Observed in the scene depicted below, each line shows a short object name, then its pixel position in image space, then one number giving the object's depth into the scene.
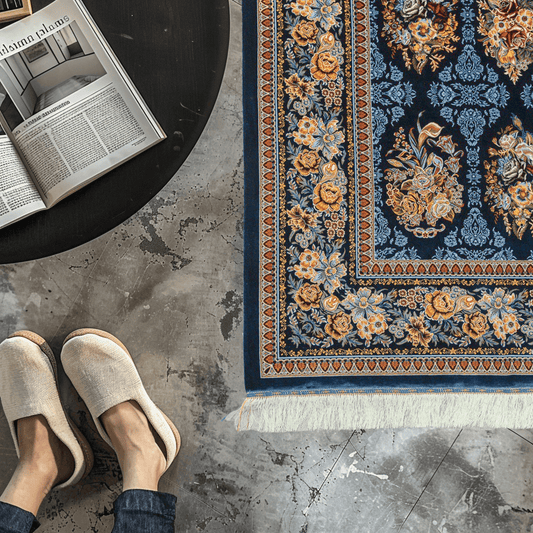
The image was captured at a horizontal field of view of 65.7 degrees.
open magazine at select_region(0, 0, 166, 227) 0.78
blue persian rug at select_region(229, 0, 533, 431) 0.87
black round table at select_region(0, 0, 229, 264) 0.80
